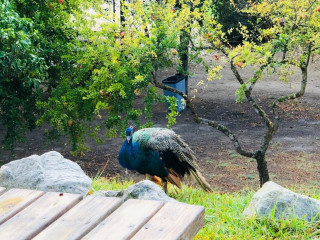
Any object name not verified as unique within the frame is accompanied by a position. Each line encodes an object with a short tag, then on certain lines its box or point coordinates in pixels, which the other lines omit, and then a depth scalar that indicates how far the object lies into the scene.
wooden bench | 2.06
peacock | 5.46
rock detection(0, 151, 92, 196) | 3.94
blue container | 10.73
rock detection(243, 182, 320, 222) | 3.65
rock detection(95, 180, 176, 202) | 3.69
